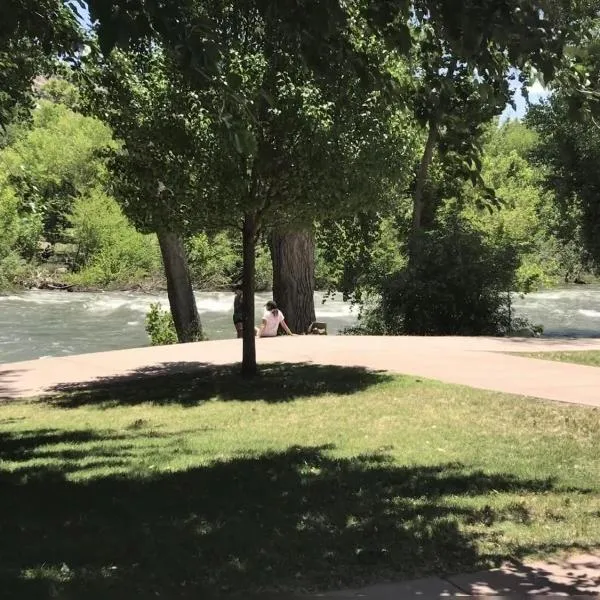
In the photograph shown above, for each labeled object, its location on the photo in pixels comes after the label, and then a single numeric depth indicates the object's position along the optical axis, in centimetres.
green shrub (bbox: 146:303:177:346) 1808
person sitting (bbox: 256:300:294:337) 1537
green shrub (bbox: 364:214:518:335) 1652
